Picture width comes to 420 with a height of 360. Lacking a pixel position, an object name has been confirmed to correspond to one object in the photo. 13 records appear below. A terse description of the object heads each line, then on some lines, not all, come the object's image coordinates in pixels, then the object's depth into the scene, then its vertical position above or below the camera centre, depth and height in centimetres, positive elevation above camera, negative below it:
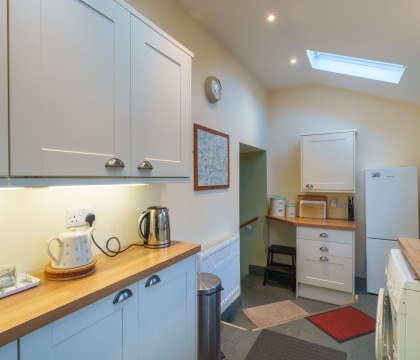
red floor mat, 230 -138
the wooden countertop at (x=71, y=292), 70 -38
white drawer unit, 282 -95
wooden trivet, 98 -36
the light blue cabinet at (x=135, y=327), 78 -55
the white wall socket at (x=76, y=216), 115 -15
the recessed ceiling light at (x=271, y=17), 193 +130
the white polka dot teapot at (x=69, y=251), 100 -28
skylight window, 250 +126
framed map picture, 208 +22
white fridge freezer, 277 -34
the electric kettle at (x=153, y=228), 144 -26
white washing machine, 115 -67
